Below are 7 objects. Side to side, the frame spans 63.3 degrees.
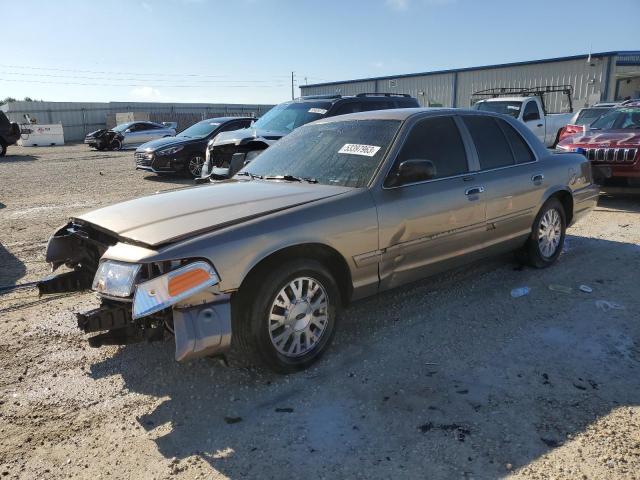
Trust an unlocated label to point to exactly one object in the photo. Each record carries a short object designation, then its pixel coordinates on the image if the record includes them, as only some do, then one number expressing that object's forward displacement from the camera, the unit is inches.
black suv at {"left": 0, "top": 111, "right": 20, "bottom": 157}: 812.6
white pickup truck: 553.4
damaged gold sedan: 114.8
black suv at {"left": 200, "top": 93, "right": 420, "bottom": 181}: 384.2
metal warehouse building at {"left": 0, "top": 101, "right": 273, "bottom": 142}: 1473.9
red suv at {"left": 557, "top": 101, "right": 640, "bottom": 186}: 330.0
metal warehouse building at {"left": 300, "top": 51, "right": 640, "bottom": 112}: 1138.0
